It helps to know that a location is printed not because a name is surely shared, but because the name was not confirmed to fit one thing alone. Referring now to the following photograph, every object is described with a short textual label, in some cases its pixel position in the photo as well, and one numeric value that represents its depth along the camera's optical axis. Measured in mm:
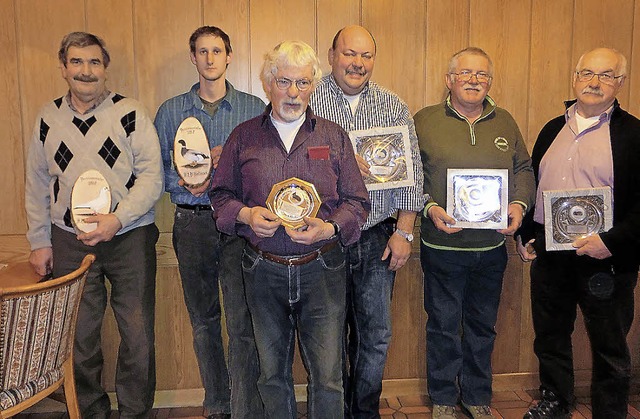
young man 2496
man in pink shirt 2426
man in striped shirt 2395
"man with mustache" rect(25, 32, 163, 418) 2459
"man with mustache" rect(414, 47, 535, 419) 2566
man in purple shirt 1984
